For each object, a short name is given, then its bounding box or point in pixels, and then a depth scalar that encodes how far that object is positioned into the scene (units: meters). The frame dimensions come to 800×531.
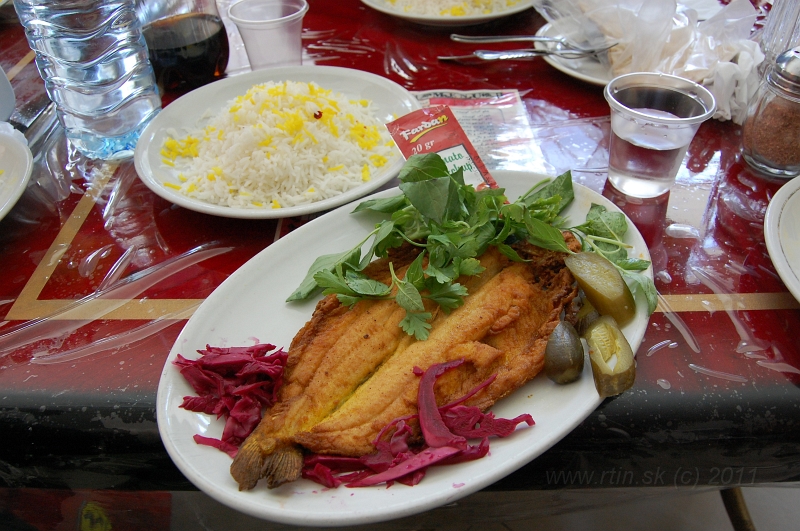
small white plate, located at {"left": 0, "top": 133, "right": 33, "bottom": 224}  0.49
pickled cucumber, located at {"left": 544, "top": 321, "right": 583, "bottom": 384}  0.36
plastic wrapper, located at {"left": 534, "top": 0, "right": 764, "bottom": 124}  0.58
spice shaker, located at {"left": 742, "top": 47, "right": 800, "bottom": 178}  0.47
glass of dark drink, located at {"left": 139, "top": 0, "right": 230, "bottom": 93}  0.65
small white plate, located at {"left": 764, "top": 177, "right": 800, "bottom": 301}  0.40
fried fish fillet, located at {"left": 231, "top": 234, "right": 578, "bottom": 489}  0.35
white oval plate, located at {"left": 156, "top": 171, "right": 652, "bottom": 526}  0.32
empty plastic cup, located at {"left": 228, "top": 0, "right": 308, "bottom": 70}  0.66
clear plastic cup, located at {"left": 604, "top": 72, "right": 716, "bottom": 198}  0.49
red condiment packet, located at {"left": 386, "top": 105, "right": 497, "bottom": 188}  0.50
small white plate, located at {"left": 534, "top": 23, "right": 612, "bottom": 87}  0.64
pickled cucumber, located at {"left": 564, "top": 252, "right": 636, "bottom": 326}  0.38
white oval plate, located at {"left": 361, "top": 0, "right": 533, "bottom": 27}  0.74
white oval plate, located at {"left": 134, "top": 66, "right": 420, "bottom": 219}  0.49
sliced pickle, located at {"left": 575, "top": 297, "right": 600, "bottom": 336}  0.39
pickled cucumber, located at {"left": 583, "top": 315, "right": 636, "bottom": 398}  0.35
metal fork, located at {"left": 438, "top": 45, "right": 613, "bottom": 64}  0.66
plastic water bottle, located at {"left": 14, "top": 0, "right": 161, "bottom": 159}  0.56
